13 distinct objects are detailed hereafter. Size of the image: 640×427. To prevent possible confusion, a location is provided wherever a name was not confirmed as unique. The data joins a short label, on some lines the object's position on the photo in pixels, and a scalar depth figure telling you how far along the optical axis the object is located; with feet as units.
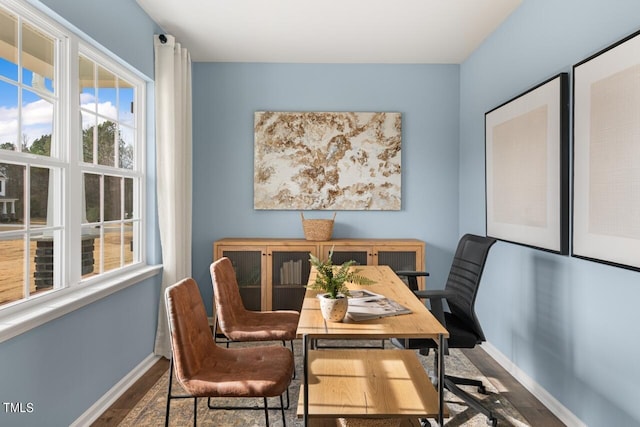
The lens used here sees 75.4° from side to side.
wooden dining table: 5.49
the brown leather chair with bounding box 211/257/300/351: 8.16
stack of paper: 6.06
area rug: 7.66
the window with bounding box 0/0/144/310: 6.44
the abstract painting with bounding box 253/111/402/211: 13.56
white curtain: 10.89
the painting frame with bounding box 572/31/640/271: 6.01
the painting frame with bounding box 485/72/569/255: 7.78
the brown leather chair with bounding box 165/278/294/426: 5.84
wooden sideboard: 12.50
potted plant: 5.87
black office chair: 7.72
